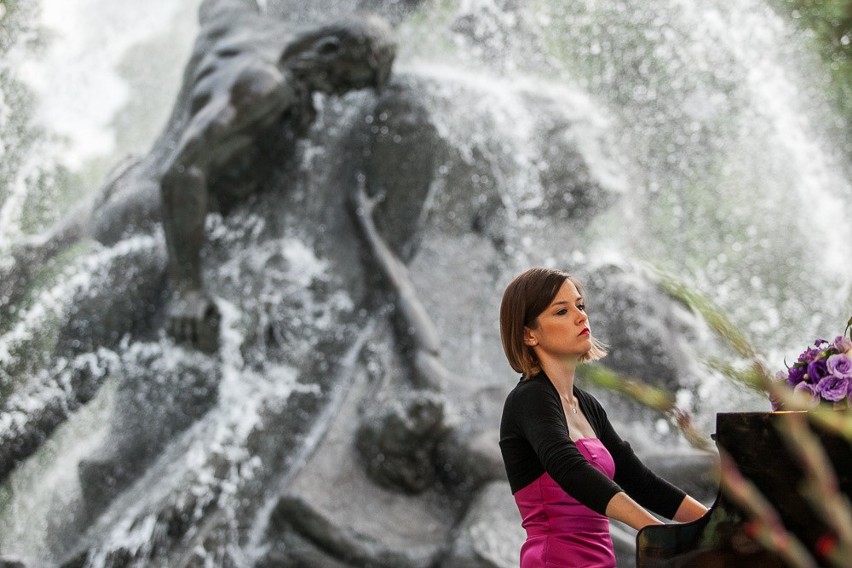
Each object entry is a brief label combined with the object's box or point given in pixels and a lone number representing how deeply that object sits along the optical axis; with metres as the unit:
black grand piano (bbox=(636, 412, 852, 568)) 8.21
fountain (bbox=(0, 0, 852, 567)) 13.87
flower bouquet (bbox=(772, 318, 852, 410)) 8.27
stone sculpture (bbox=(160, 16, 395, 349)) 15.79
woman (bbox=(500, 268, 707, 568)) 8.57
